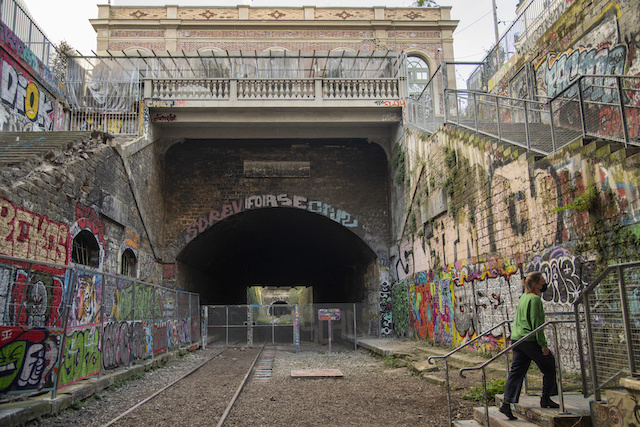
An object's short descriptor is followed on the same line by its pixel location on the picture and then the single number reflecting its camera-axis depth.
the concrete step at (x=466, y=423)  5.59
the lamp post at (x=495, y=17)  24.41
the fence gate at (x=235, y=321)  18.69
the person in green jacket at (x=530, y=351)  4.97
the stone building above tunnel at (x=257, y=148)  17.64
